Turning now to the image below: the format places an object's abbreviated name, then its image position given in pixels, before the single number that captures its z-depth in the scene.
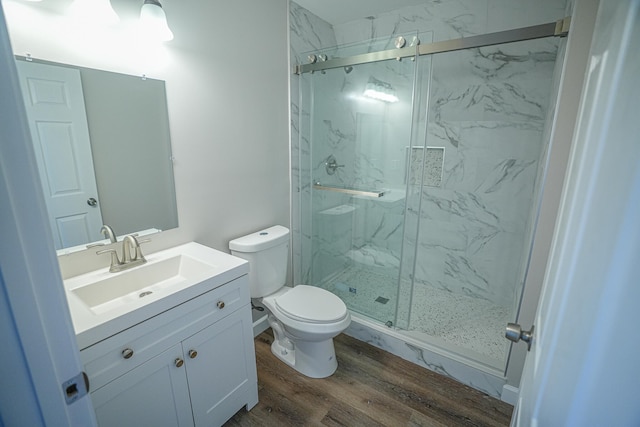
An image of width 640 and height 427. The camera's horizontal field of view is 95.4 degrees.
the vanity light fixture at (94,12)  1.18
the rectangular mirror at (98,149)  1.18
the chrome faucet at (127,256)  1.38
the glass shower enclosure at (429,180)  2.12
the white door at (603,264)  0.34
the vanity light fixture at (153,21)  1.31
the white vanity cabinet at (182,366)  1.04
